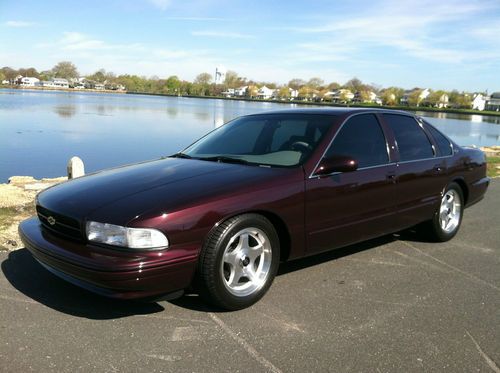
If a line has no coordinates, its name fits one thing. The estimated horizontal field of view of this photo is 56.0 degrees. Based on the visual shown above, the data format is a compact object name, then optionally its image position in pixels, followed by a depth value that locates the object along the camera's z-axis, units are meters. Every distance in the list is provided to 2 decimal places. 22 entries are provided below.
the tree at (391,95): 141.39
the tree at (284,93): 163.38
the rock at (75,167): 7.01
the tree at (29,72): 162.40
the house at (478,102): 140.50
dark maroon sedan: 3.10
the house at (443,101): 138.75
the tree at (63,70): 164.00
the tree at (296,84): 183.00
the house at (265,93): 159.00
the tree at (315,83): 183.12
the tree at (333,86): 184.88
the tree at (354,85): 175.30
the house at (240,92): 156.09
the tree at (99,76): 170.50
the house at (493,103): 149.38
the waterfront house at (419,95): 143.12
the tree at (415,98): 142.62
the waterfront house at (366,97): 153.50
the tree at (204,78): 171.00
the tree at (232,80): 163.84
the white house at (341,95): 154.88
